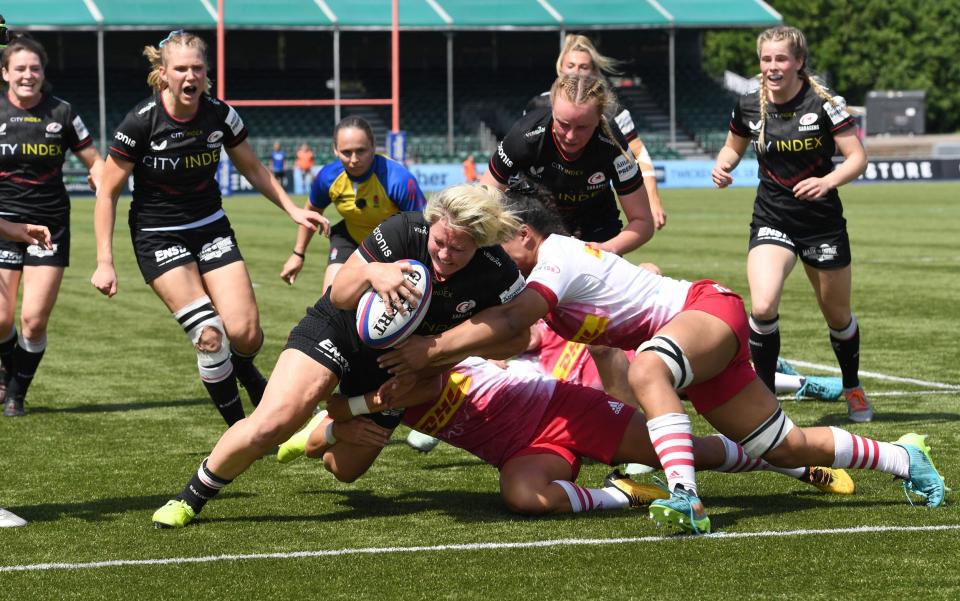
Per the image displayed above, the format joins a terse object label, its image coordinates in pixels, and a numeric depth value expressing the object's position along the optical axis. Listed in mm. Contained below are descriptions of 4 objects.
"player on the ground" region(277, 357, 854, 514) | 12766
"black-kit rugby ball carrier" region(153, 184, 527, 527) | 11453
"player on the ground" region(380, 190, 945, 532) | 11523
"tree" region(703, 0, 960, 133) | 154000
